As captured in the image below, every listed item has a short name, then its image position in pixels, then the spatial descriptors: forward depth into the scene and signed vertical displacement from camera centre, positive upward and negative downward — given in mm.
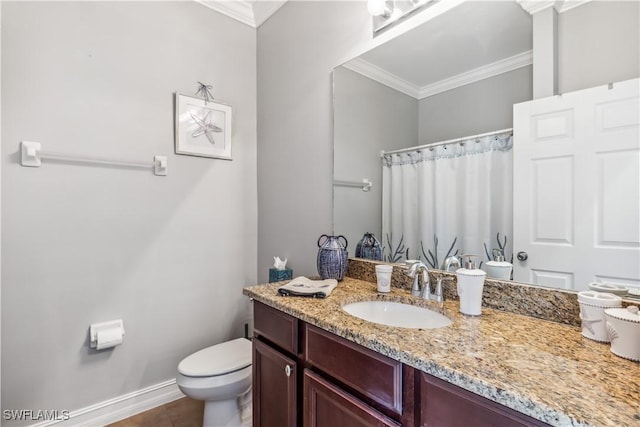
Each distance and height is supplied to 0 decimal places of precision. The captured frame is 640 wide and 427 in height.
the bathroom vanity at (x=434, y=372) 601 -359
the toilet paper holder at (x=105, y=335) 1746 -693
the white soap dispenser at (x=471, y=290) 1051 -263
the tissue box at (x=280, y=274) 2035 -410
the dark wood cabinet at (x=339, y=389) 703 -507
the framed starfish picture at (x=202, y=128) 2062 +579
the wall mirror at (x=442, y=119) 1160 +418
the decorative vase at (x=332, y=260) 1571 -243
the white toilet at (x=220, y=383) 1578 -871
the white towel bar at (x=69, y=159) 1578 +291
